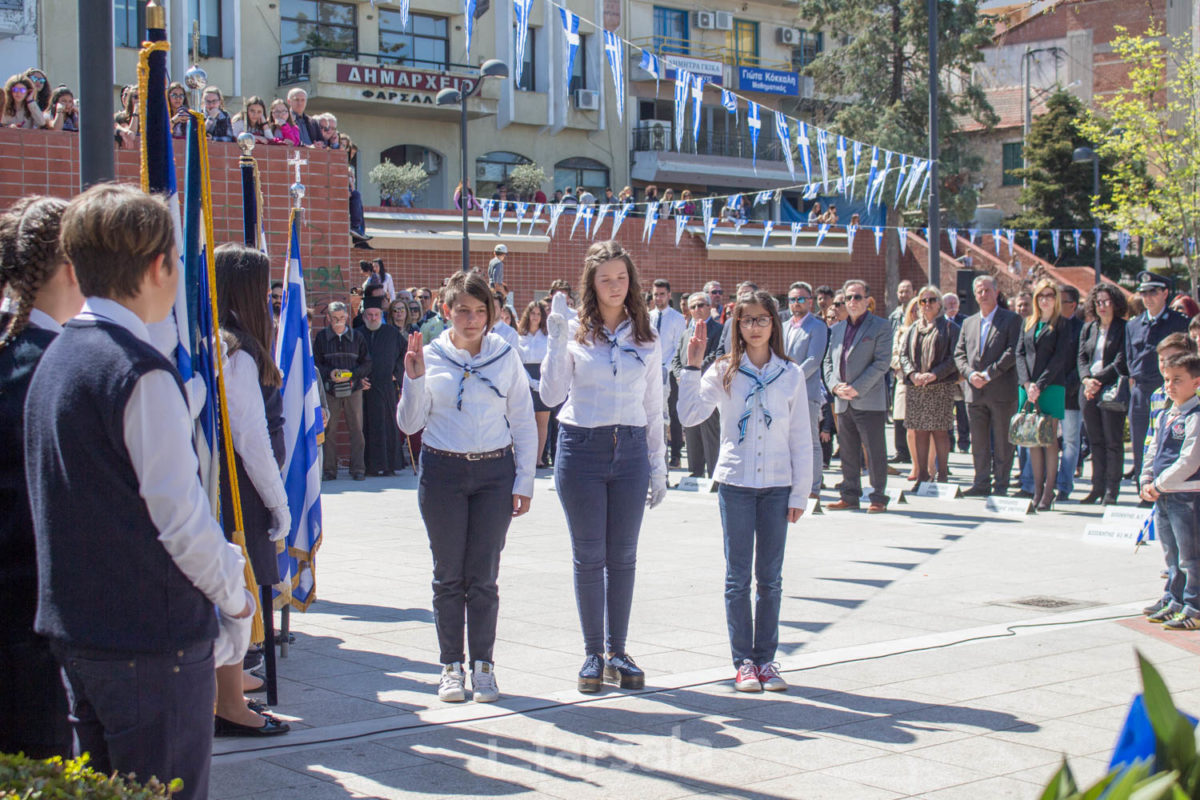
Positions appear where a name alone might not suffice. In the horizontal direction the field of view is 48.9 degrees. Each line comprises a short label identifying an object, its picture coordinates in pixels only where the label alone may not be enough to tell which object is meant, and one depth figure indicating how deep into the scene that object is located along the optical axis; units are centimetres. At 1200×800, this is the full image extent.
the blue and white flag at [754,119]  2172
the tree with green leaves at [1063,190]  4025
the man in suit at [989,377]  1307
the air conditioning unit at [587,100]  4019
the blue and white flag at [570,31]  1883
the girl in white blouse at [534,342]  1527
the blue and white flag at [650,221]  3209
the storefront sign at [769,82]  4434
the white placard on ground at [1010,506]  1203
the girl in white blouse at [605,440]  624
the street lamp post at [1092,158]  2985
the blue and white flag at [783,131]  2321
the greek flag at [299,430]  641
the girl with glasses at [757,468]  627
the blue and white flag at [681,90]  2214
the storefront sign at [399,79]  3478
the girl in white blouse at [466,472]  595
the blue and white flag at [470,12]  1714
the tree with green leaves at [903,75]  3906
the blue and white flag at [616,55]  2061
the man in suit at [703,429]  1352
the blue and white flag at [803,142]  2278
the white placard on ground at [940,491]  1310
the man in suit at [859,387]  1228
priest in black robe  1603
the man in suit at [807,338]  1214
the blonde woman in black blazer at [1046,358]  1276
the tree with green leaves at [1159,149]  2852
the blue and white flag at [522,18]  1801
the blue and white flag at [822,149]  2374
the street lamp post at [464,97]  2025
